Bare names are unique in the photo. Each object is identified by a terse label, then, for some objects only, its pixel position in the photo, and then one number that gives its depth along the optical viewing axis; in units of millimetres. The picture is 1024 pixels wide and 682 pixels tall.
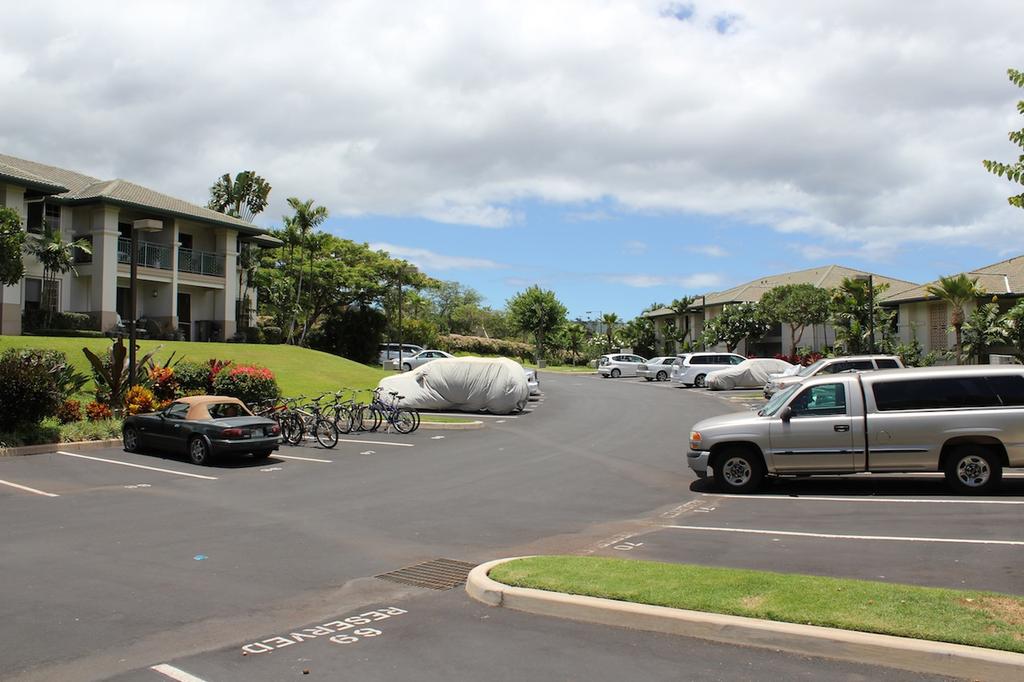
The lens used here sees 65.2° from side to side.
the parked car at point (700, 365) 40719
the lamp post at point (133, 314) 20625
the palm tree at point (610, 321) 80925
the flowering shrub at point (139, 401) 20625
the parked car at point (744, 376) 38375
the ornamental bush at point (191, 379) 22766
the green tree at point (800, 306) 50531
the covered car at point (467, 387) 27594
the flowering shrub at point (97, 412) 20094
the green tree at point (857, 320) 44500
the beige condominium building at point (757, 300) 58688
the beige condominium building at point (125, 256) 31531
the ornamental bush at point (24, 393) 17312
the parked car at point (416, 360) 43344
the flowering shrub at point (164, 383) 22500
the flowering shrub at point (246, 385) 22375
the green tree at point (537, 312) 70625
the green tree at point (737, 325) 57156
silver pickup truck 11594
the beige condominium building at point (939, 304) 42375
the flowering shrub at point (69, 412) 19406
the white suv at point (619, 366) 50969
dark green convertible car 16375
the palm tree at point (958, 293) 38781
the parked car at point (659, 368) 47625
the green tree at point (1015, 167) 7047
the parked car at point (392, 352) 44859
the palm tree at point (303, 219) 44375
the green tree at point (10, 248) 26656
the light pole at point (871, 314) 36719
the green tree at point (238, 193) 60688
